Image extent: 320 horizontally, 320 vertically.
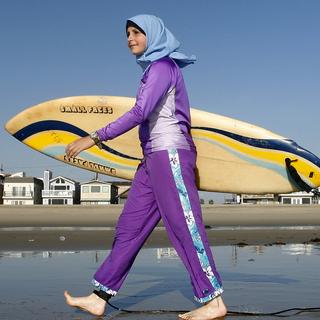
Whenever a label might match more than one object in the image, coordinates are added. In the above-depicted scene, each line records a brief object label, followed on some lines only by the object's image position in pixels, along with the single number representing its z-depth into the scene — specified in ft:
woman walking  10.66
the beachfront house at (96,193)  245.04
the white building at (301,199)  290.35
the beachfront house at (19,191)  243.19
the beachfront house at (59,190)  243.19
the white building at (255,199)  287.07
